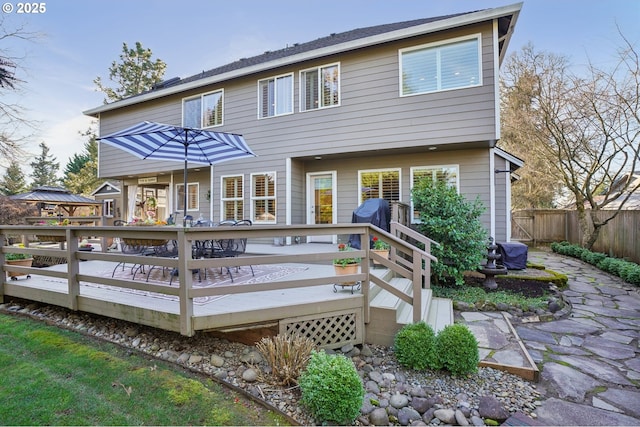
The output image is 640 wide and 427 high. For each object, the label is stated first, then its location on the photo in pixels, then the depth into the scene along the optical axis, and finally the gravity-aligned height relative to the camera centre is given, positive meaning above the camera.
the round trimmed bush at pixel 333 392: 2.30 -1.44
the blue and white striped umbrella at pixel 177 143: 4.76 +1.27
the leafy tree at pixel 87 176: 26.95 +3.59
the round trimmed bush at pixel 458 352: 2.96 -1.43
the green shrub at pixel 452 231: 5.53 -0.37
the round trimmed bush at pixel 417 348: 3.05 -1.43
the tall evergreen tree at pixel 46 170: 35.06 +5.36
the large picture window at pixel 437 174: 7.19 +0.94
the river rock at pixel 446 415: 2.42 -1.70
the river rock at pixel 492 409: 2.45 -1.69
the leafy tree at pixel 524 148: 12.80 +3.23
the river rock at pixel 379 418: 2.41 -1.70
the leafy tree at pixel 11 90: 9.03 +3.87
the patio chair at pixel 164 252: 4.48 -0.59
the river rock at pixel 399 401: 2.59 -1.69
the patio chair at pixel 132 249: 4.60 -0.57
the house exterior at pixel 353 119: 6.42 +2.35
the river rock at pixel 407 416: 2.42 -1.71
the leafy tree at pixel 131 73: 22.47 +10.92
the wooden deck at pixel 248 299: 2.85 -1.01
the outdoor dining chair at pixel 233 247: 4.58 -0.56
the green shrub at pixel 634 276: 6.50 -1.47
